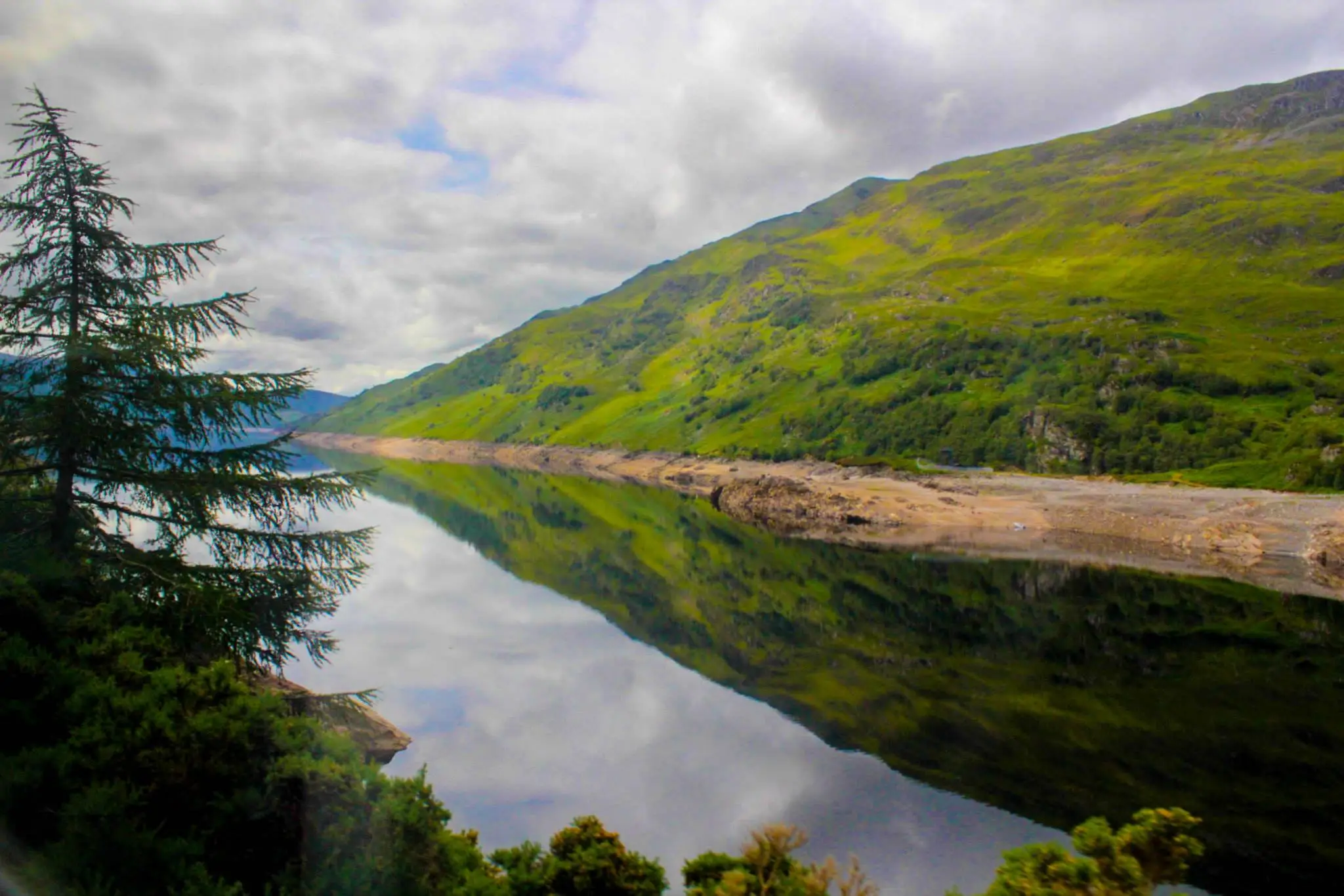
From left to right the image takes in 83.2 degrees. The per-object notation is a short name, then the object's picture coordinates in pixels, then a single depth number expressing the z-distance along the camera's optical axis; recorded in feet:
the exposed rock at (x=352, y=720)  58.95
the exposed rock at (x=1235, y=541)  221.66
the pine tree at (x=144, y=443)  53.98
